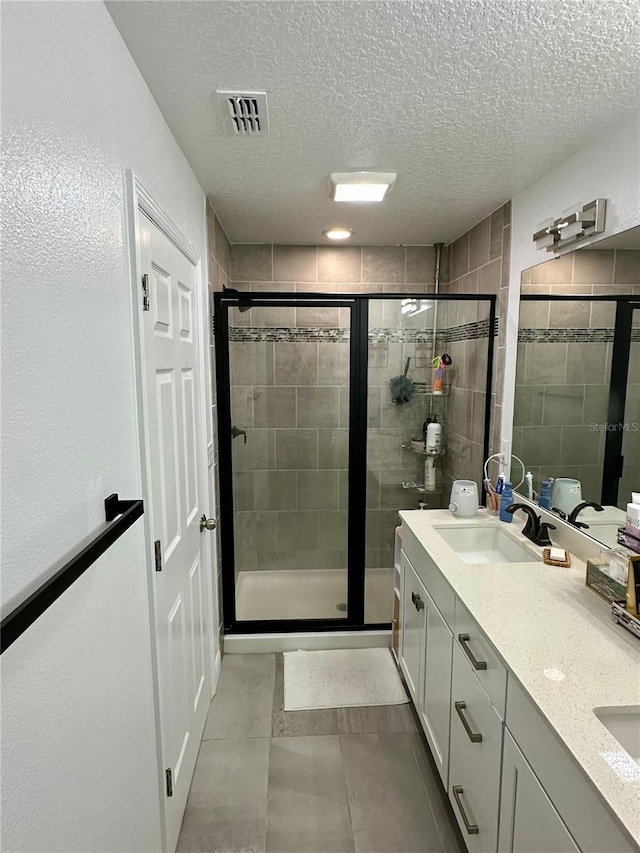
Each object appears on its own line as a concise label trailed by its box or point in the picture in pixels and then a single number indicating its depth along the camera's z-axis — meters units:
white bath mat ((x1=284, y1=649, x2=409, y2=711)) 2.16
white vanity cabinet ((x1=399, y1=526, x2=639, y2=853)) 0.85
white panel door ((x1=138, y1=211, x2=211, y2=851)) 1.34
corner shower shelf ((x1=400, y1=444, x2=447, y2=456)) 2.77
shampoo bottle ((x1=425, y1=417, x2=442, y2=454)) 2.77
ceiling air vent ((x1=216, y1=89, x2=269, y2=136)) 1.29
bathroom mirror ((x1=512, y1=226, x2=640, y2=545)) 1.50
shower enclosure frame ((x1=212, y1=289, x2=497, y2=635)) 2.36
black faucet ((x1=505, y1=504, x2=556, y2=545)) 1.81
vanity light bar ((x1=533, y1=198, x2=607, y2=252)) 1.54
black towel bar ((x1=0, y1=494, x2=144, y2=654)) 0.59
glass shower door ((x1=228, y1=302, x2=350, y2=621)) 2.62
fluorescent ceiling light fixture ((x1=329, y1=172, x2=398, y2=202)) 1.83
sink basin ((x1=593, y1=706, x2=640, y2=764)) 0.95
